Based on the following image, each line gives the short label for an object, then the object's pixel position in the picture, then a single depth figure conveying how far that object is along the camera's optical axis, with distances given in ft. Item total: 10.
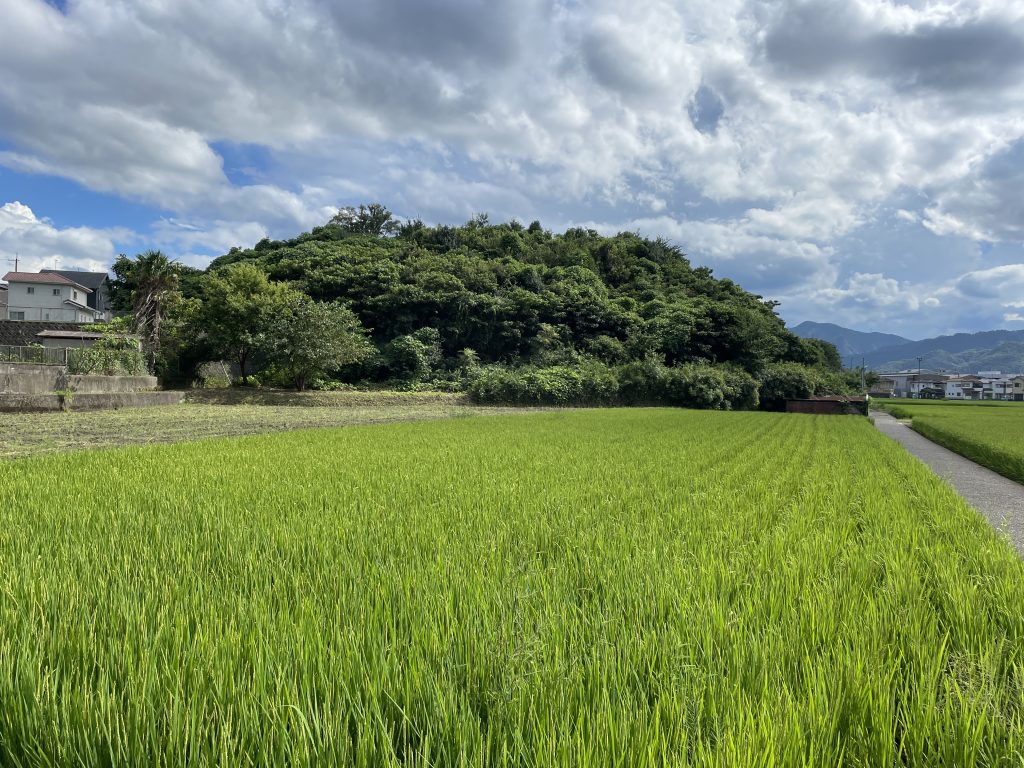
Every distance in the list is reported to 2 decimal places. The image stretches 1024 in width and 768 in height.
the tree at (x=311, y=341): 82.58
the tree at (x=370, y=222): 201.57
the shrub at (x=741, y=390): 119.75
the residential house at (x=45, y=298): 139.95
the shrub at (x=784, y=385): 130.00
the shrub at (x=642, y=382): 110.83
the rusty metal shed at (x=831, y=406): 124.67
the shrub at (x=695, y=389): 112.88
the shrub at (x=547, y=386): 97.35
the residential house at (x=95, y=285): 181.75
